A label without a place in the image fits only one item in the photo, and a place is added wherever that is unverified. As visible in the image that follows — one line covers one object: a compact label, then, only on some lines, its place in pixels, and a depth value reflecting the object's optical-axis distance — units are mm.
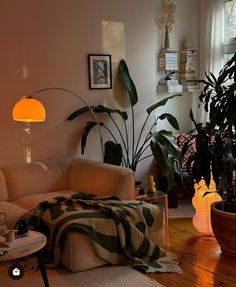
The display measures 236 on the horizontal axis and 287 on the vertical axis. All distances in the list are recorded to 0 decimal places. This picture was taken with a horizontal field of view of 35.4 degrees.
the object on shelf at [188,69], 5137
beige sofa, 3516
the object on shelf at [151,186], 4062
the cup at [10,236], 2426
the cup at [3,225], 2568
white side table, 2318
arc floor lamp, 3438
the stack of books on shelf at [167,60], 4968
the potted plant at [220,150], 3037
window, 4930
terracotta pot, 3034
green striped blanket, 2907
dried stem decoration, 5023
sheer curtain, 4982
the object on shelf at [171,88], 4970
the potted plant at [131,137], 4023
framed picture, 4332
